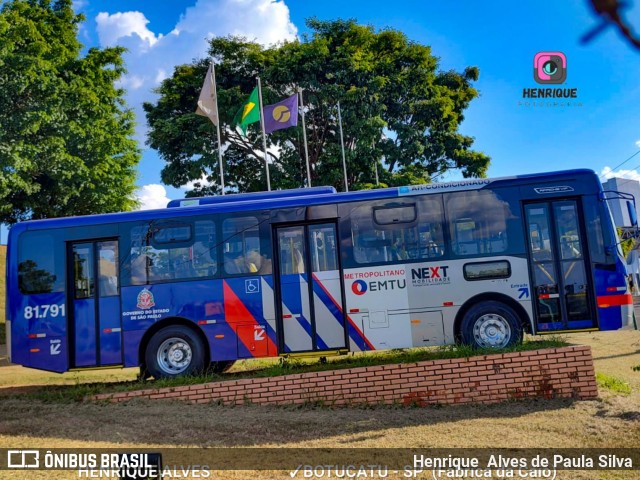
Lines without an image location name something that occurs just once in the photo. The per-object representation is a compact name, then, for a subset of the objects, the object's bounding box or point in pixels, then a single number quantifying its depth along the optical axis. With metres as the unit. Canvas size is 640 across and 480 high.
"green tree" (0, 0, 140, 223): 17.98
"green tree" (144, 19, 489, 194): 24.61
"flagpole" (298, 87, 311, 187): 22.95
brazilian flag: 21.62
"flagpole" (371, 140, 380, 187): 24.53
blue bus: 9.58
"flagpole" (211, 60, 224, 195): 20.93
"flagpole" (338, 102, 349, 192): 23.48
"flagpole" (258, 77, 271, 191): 21.48
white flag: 21.09
